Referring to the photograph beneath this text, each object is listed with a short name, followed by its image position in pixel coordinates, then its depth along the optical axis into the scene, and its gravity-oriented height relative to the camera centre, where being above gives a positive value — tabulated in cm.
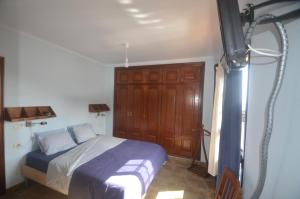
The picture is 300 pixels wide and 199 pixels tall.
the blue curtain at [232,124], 148 -28
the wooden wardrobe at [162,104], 350 -22
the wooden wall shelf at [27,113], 213 -32
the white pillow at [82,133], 301 -82
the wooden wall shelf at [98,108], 380 -35
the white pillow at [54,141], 239 -82
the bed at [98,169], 170 -99
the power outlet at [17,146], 227 -82
